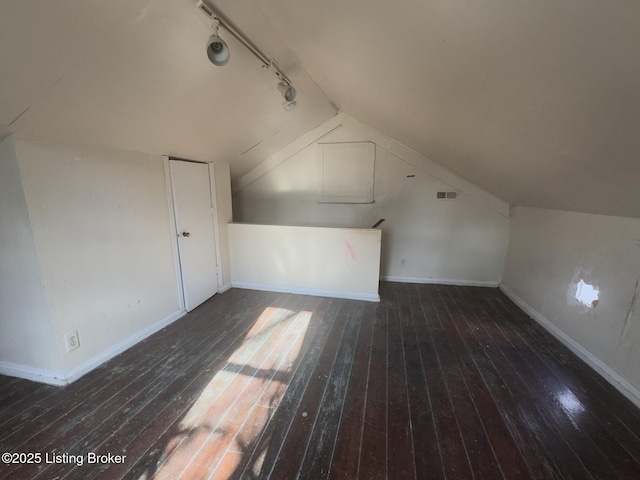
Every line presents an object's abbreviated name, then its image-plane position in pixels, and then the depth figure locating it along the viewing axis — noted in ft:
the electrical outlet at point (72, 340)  6.16
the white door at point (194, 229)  9.13
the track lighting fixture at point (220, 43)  4.67
